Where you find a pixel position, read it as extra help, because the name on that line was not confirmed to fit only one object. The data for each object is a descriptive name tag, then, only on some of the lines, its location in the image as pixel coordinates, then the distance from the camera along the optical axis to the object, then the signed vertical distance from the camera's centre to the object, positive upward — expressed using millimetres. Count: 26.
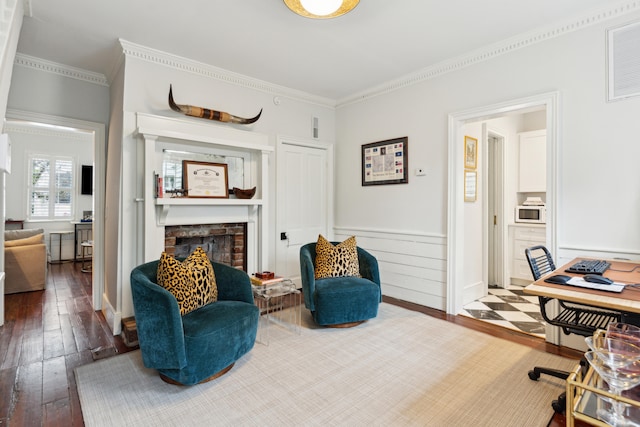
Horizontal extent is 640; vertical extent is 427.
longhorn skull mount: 3279 +1063
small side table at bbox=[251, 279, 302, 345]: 2971 -1113
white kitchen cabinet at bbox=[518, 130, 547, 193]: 4719 +766
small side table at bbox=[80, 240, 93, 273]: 6039 -1060
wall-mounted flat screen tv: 7270 +706
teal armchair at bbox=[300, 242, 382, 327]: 3096 -824
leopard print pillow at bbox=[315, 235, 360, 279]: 3480 -520
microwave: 4602 -13
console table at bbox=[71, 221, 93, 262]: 6902 -481
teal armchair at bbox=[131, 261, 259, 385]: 2035 -814
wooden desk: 1527 -412
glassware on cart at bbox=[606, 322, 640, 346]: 1293 -488
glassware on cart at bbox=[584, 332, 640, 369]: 1172 -524
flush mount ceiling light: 2244 +1452
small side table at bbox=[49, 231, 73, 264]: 6738 -659
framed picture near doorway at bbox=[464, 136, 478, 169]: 3932 +748
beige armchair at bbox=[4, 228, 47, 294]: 4465 -774
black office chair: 1976 -691
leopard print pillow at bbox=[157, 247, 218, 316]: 2352 -518
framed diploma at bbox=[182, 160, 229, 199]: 3518 +361
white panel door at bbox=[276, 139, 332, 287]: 4395 +173
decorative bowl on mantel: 3832 +220
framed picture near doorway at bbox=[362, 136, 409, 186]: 4078 +661
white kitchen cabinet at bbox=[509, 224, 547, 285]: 4590 -441
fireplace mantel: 3137 +327
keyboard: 2097 -359
